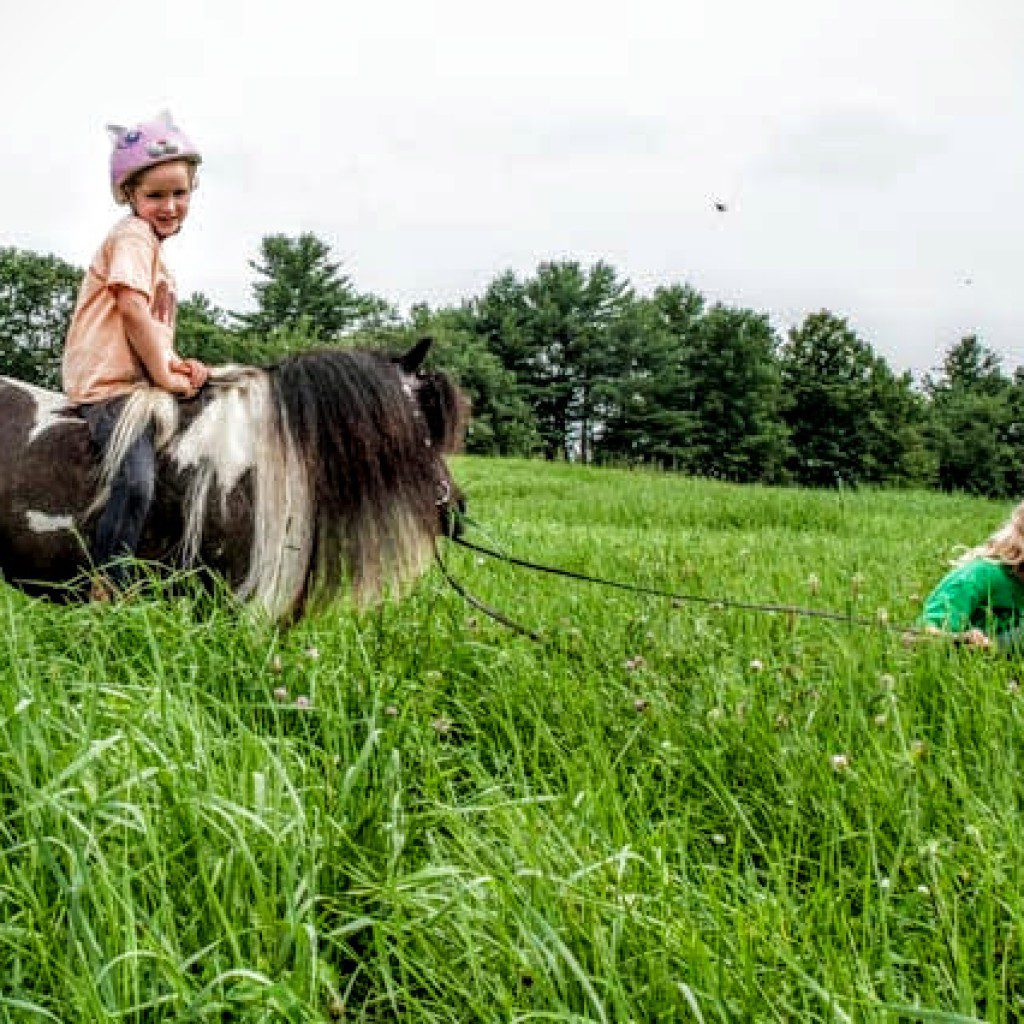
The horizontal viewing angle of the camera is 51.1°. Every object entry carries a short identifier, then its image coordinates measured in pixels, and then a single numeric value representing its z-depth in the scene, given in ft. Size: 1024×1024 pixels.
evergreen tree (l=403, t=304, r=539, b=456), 182.91
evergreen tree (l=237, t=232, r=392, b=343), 225.15
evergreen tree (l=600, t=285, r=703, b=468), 215.72
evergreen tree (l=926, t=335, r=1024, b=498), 230.27
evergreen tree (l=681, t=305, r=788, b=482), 211.41
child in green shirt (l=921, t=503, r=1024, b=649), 13.44
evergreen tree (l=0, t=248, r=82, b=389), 188.14
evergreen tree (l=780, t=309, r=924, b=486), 214.07
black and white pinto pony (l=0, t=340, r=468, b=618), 12.09
